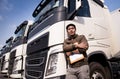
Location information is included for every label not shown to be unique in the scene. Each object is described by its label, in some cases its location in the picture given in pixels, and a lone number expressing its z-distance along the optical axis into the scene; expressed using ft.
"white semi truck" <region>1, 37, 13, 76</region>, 13.30
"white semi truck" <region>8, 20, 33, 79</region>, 8.58
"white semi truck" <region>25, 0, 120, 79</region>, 5.37
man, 4.88
